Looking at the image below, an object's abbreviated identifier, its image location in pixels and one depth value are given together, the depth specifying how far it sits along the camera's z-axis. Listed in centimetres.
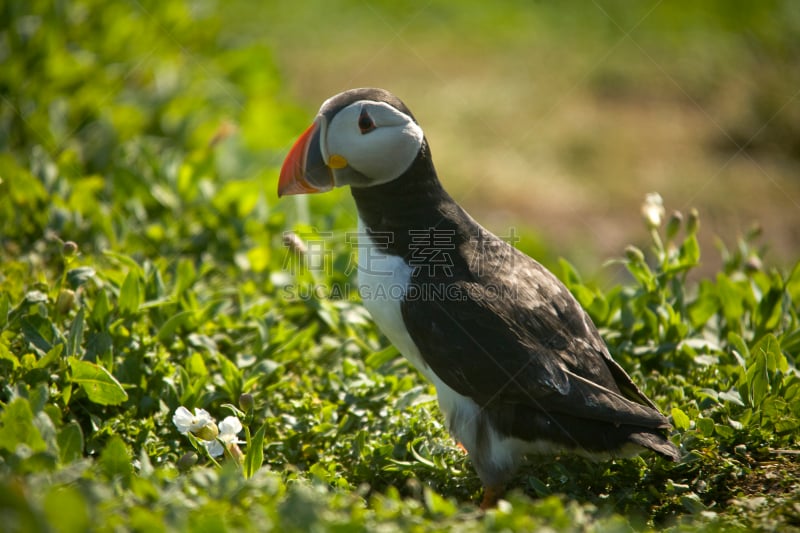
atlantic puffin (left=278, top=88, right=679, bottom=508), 654
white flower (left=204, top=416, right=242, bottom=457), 639
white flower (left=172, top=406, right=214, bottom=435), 637
